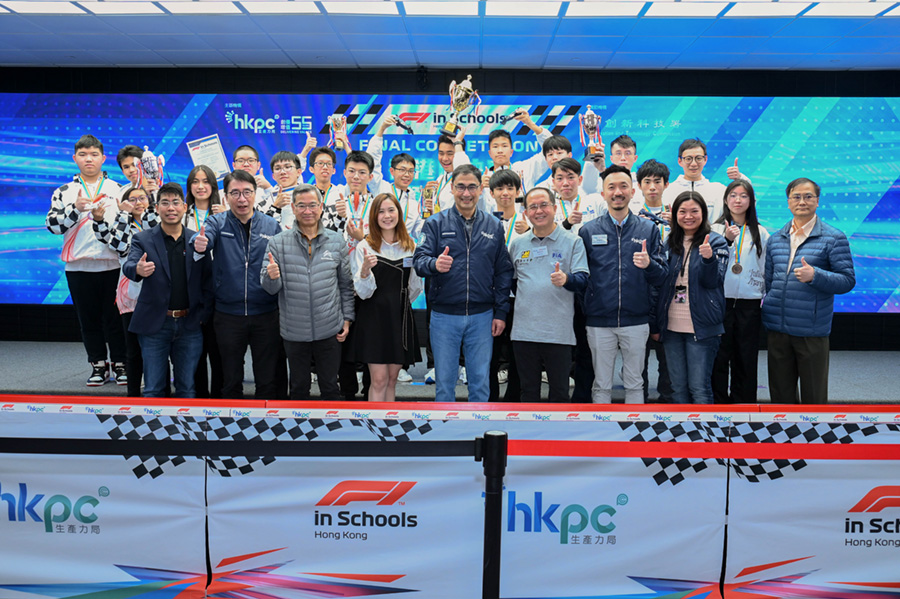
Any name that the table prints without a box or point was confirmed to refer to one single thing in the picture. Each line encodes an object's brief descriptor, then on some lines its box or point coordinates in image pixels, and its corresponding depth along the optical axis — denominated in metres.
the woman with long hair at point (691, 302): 3.88
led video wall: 7.32
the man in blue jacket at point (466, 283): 3.86
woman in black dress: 4.03
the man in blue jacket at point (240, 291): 4.00
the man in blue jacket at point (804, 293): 4.01
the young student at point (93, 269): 5.09
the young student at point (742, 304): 4.30
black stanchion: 1.89
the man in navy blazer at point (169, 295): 3.94
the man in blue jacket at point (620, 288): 3.82
